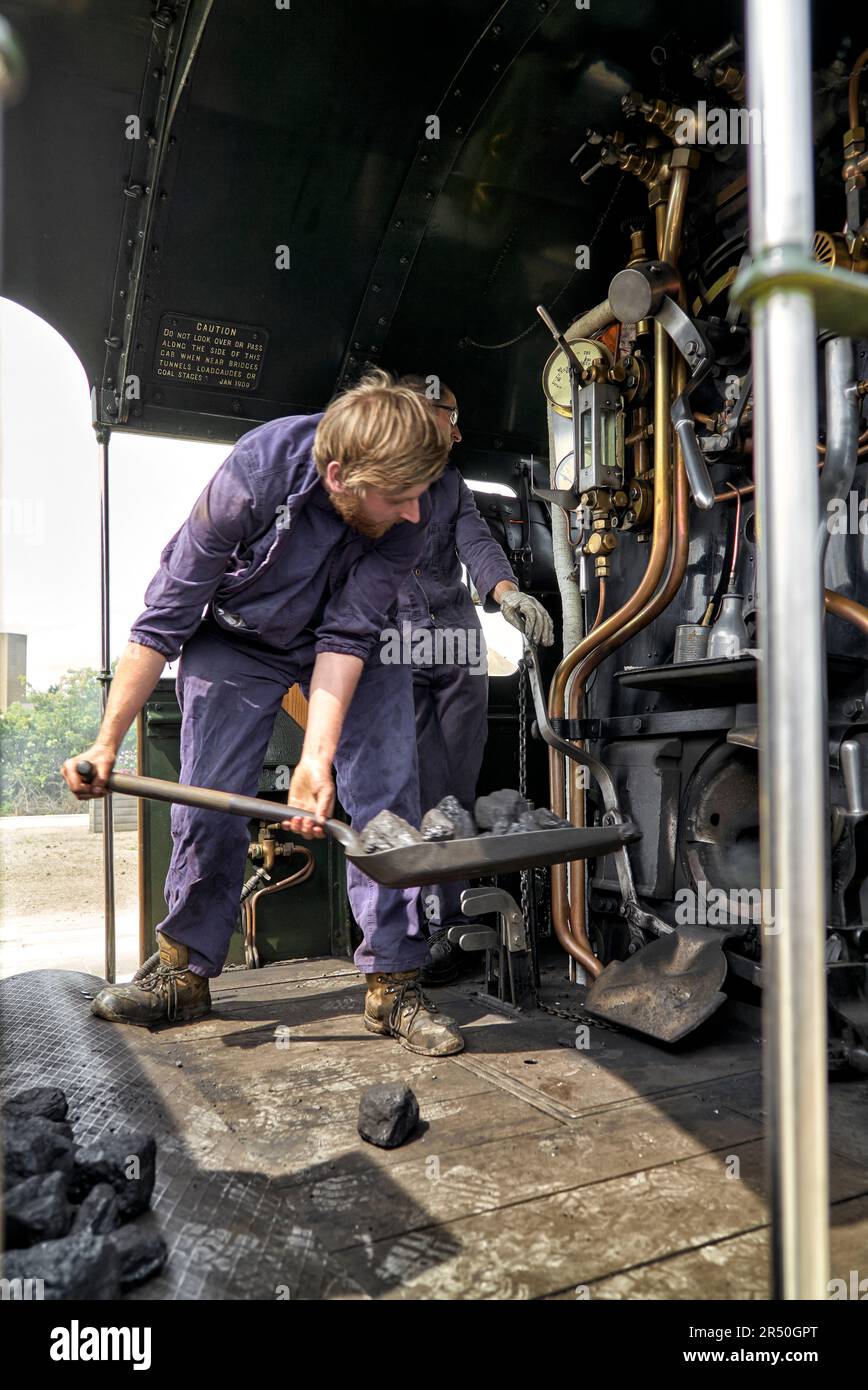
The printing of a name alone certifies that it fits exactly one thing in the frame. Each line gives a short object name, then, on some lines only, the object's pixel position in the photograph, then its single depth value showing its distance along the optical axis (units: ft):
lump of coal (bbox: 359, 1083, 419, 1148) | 5.46
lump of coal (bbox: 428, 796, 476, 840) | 5.79
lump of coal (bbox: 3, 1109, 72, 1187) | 4.49
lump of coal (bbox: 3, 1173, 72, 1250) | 4.07
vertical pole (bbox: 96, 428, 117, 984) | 9.29
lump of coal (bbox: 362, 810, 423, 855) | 5.56
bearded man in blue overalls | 6.59
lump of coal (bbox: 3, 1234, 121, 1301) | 3.62
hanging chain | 9.05
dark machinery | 7.84
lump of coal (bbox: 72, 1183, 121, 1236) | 4.24
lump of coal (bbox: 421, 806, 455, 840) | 5.71
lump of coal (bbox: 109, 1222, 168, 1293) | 4.00
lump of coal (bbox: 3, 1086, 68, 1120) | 5.22
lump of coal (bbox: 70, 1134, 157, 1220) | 4.58
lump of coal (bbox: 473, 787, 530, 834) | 6.03
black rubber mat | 4.12
